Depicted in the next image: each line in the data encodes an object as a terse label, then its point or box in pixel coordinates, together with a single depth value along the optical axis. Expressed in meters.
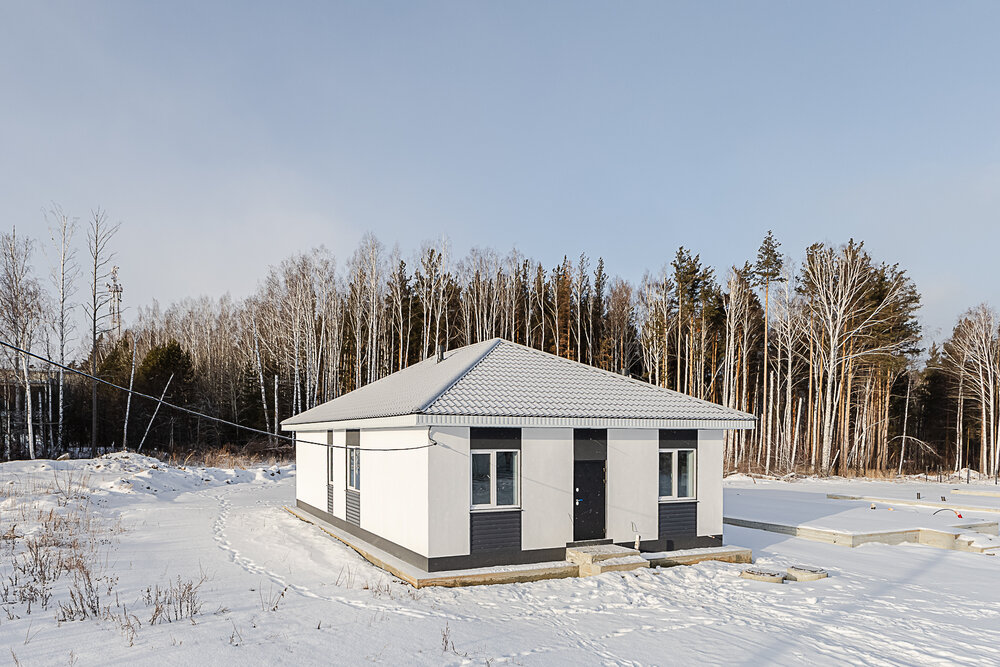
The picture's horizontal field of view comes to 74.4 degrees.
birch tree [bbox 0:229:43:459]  29.48
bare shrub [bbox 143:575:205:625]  8.01
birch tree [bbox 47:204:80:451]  28.98
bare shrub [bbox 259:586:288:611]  8.66
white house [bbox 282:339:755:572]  10.91
